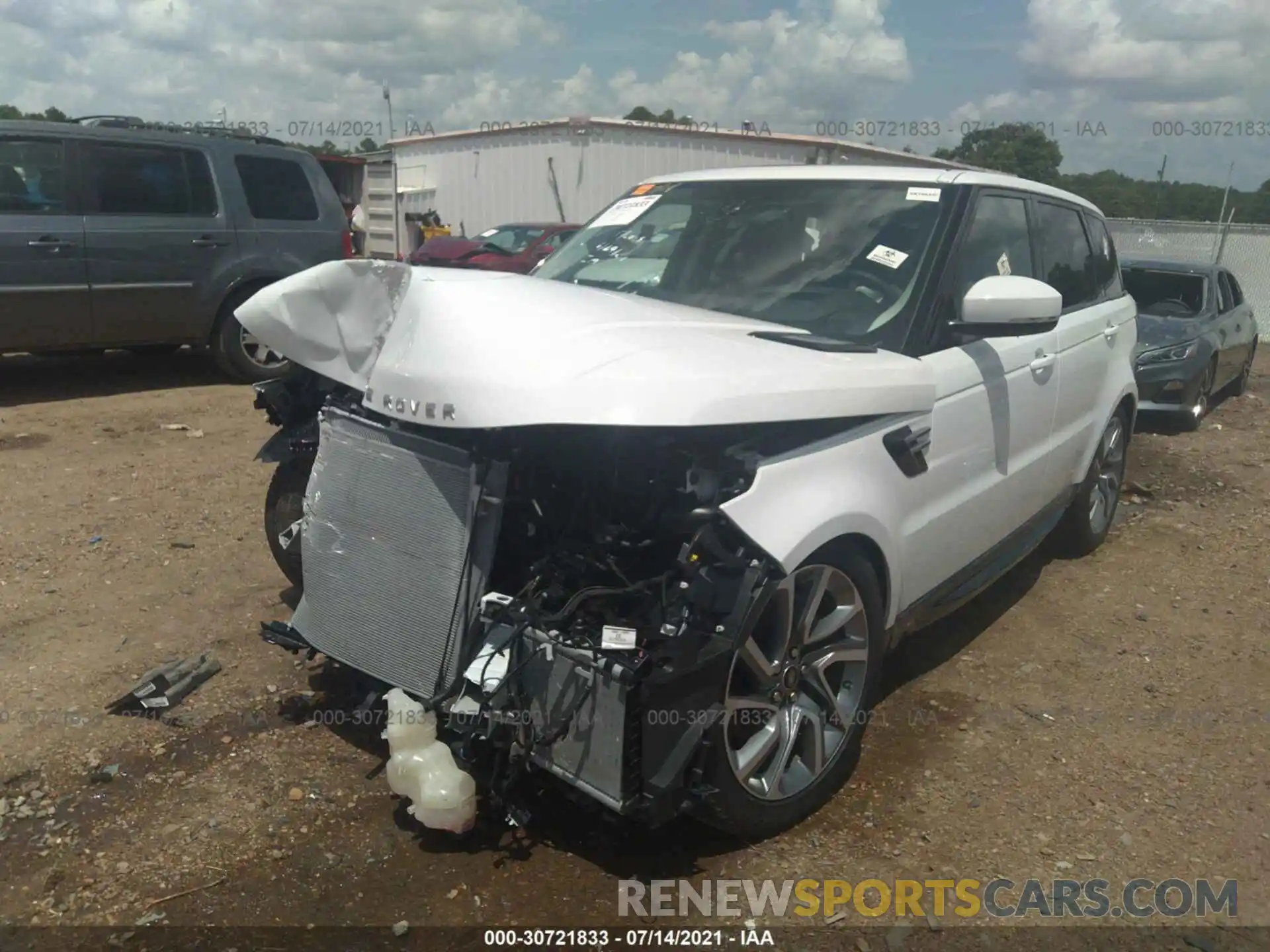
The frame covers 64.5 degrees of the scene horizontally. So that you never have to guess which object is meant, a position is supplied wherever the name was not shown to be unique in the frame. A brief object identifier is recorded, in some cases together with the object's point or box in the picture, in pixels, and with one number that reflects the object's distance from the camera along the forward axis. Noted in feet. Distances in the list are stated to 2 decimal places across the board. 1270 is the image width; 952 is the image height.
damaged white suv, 8.28
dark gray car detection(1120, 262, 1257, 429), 30.55
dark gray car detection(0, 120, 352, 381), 24.97
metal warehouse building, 73.46
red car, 50.19
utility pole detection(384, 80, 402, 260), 80.48
